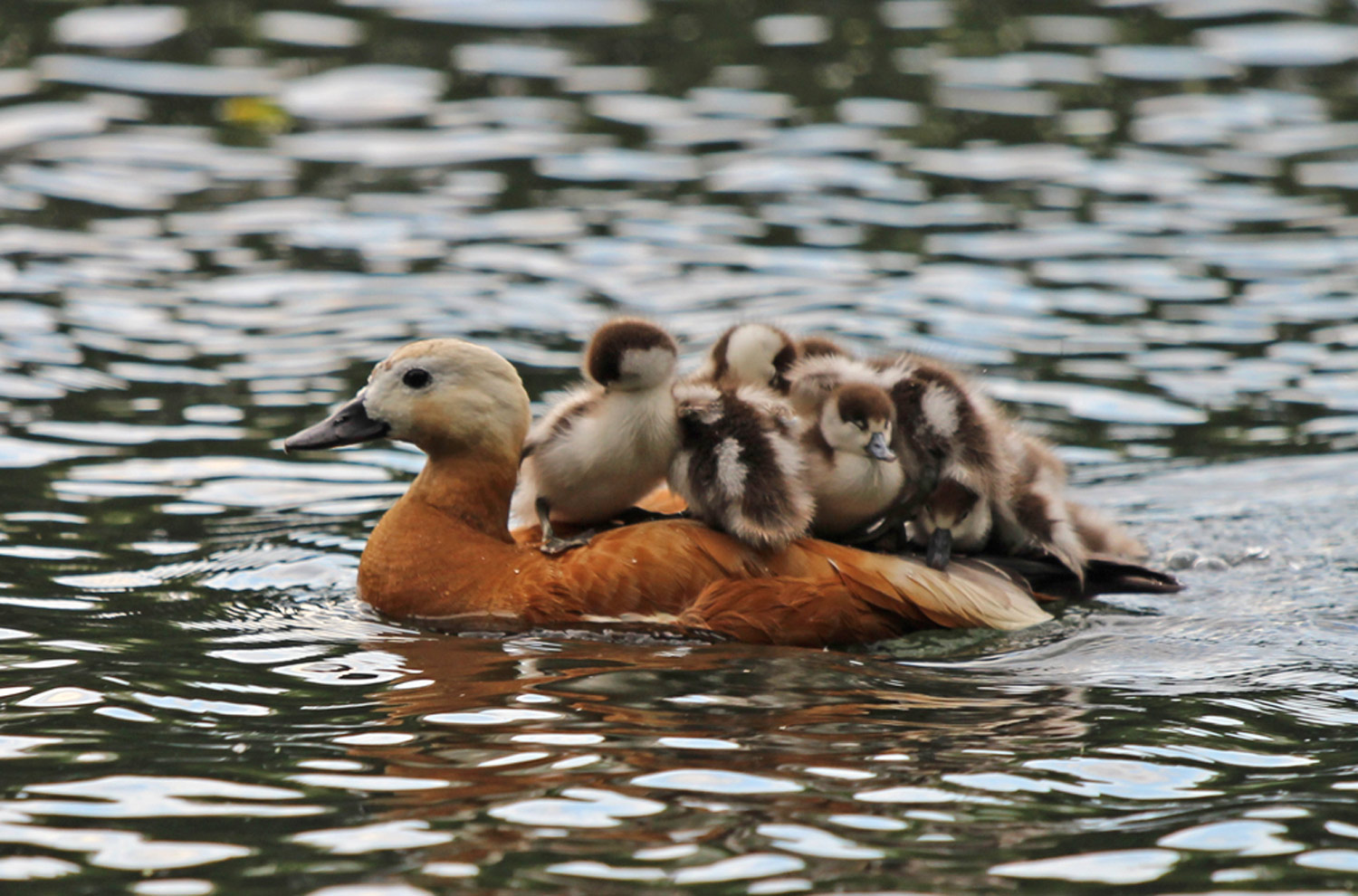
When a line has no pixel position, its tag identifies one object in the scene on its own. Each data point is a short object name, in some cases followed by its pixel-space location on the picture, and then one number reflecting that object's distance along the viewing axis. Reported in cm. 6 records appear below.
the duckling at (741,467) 1417
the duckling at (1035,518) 1564
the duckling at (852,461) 1425
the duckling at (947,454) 1505
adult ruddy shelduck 1430
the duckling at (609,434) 1417
